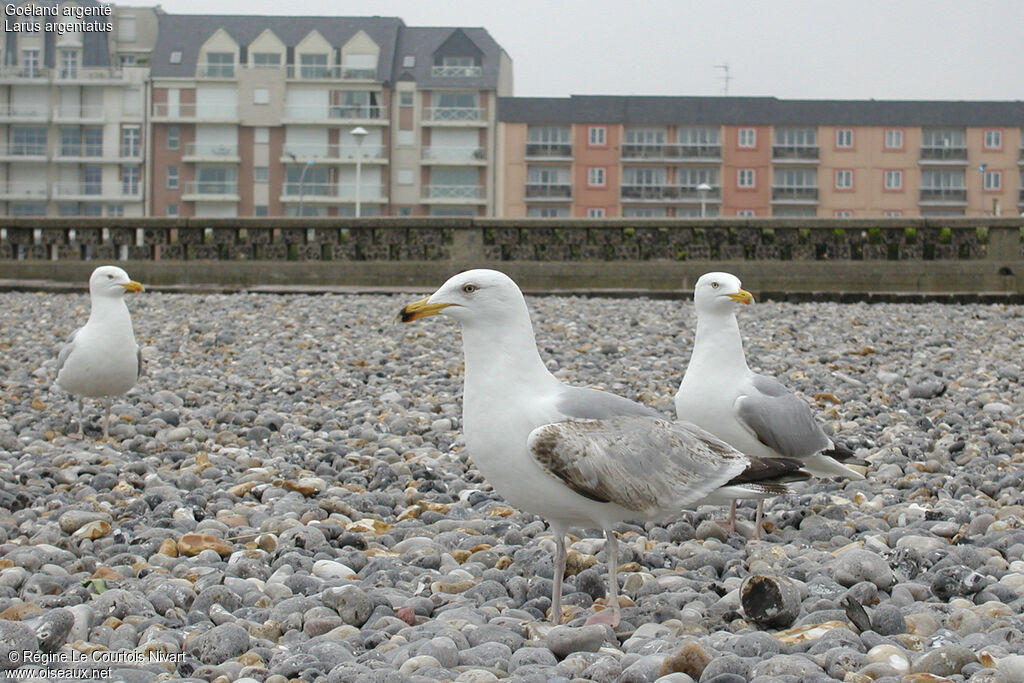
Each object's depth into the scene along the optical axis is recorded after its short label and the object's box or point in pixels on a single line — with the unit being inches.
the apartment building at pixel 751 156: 2741.1
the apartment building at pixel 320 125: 2608.3
